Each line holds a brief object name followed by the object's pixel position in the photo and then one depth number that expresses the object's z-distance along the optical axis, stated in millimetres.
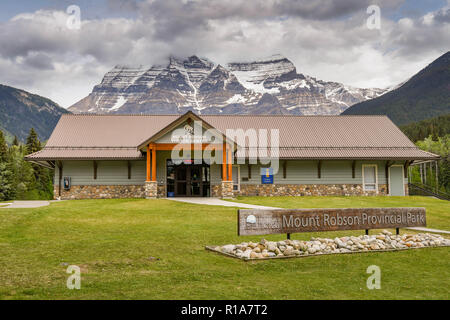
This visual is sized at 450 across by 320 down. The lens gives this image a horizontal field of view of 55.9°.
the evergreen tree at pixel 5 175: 58469
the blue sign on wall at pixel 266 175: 26719
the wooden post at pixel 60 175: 25578
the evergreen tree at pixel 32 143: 68475
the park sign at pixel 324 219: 9945
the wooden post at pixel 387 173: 27438
